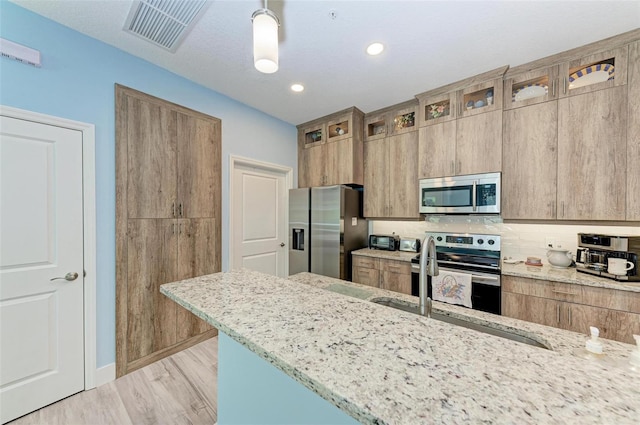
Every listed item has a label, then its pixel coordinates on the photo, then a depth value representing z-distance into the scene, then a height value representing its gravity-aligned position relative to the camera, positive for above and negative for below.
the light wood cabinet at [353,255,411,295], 2.85 -0.76
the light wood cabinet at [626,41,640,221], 1.90 +0.59
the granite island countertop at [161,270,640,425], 0.42 -0.35
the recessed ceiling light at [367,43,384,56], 1.98 +1.36
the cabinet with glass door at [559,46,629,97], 1.96 +1.19
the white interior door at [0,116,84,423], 1.64 -0.40
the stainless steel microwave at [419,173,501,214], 2.48 +0.19
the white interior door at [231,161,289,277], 3.14 -0.12
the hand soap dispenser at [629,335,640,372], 0.65 -0.40
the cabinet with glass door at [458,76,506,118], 2.44 +1.20
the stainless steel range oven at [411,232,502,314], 2.28 -0.53
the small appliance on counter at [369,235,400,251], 3.34 -0.43
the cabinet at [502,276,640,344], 1.78 -0.76
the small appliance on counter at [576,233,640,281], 1.85 -0.34
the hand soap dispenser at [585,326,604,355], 0.73 -0.41
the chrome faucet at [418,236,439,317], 1.02 -0.26
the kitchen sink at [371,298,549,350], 0.96 -0.50
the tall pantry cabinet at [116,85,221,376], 2.11 -0.07
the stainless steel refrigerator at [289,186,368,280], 3.22 -0.25
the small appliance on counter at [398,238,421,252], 3.24 -0.45
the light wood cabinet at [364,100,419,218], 3.11 +0.66
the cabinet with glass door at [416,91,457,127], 2.70 +1.20
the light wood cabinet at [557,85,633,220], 1.97 +0.48
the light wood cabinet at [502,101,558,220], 2.25 +0.48
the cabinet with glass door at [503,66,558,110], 2.23 +1.21
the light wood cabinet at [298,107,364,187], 3.35 +0.90
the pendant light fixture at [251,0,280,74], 1.11 +0.80
